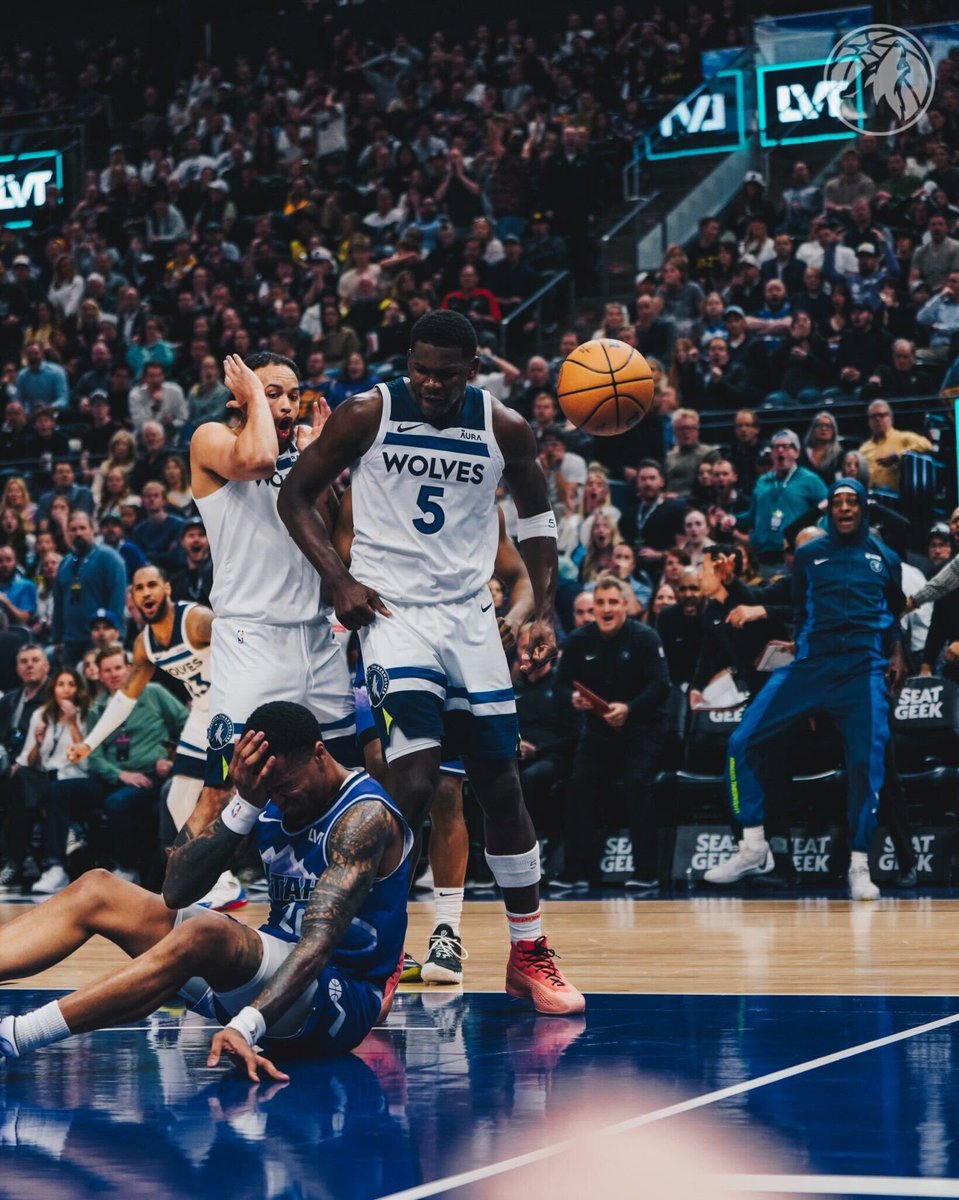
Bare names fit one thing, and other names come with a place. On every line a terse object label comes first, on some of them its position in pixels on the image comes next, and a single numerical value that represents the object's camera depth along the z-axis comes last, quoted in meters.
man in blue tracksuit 10.14
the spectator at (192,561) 12.62
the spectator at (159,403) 17.44
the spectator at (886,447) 12.84
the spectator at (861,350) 14.22
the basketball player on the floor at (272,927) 4.51
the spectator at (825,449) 12.75
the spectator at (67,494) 16.14
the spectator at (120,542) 14.37
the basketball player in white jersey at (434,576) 5.82
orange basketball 7.33
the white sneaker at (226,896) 9.08
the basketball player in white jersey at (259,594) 6.48
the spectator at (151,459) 16.06
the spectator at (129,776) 11.80
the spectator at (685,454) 13.61
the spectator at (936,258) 14.74
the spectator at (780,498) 12.38
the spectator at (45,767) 12.36
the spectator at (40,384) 19.08
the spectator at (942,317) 14.08
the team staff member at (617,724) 10.95
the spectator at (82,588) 13.97
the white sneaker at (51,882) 11.79
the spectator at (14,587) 15.44
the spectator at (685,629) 11.59
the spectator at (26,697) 12.94
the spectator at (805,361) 14.45
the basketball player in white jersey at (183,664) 9.38
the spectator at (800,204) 16.56
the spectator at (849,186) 16.22
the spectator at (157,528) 14.84
